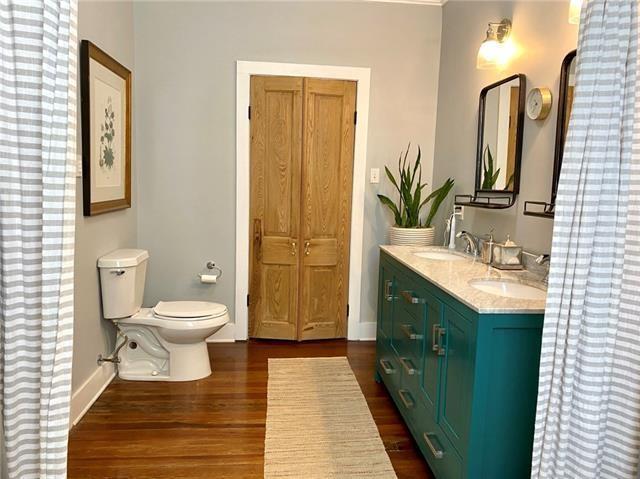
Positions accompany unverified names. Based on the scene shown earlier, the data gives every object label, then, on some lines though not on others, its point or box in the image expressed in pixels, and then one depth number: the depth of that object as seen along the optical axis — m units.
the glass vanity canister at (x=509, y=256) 2.24
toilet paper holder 3.46
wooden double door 3.42
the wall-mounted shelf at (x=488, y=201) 2.45
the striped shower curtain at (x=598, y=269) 1.31
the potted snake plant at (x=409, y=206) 3.20
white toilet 2.69
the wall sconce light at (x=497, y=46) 2.49
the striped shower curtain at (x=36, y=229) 1.10
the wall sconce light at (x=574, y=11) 1.73
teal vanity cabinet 1.56
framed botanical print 2.37
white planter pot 3.20
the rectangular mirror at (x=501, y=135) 2.37
